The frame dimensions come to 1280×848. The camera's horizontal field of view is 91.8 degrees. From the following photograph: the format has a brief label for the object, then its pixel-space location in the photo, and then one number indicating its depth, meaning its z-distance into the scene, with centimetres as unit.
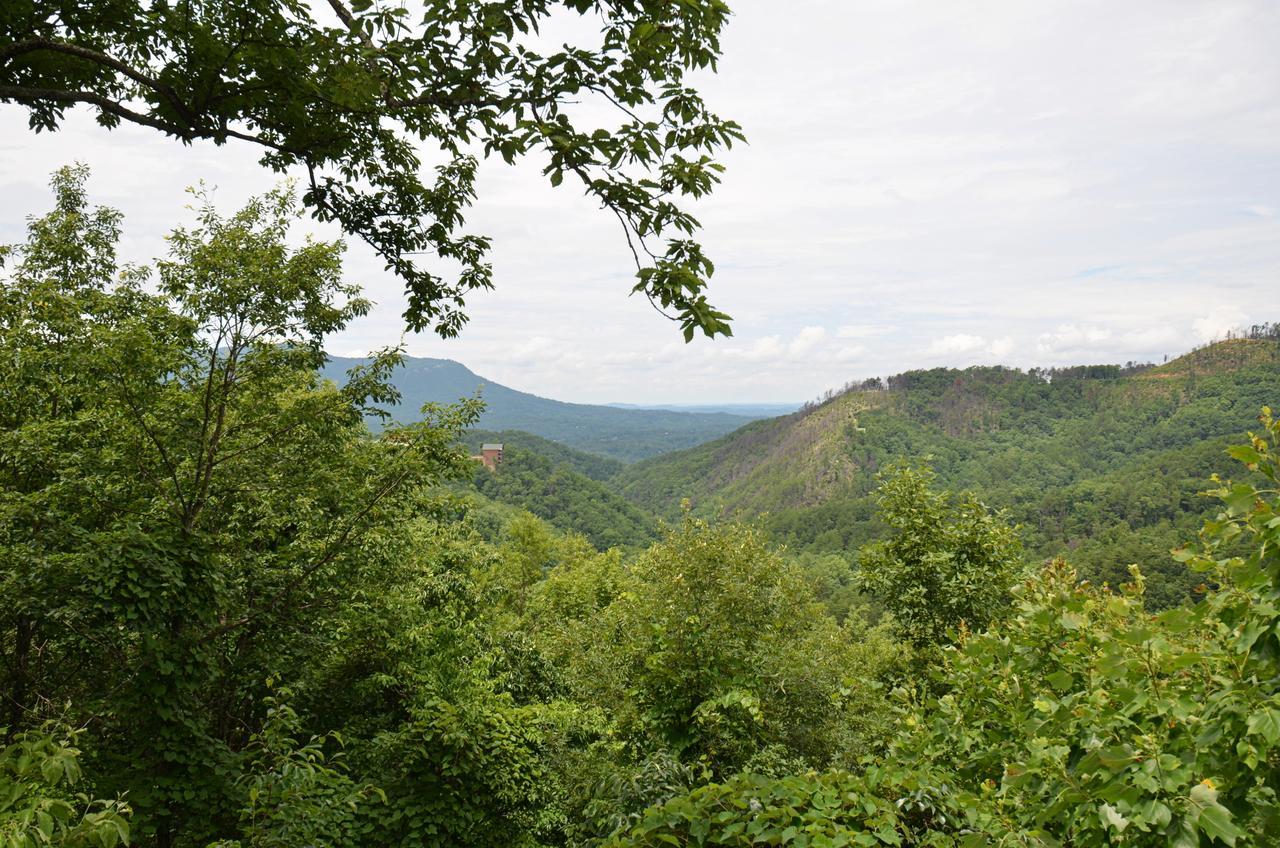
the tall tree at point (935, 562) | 1302
